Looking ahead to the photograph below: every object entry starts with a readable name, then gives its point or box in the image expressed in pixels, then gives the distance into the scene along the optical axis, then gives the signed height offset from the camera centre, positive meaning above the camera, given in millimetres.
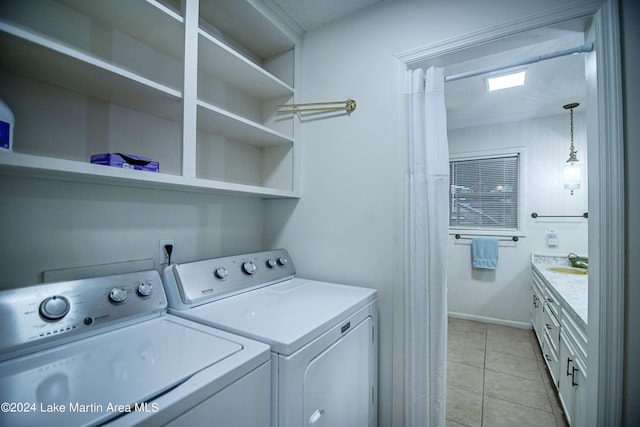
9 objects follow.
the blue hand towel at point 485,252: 3480 -443
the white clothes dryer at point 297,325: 913 -403
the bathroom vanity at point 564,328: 1519 -783
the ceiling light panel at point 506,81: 2357 +1206
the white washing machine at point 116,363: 596 -407
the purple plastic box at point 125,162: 984 +200
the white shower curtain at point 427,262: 1469 -238
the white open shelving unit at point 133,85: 936 +496
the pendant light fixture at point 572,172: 2820 +465
